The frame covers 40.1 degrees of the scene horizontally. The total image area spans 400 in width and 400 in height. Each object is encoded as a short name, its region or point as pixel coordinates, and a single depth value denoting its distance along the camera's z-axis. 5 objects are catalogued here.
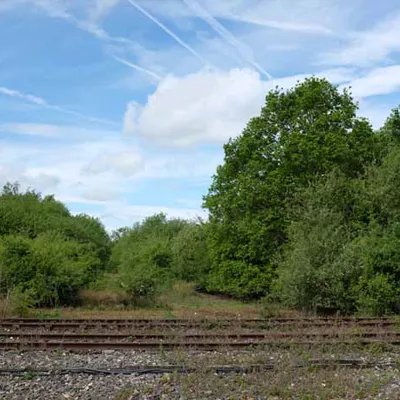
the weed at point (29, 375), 9.80
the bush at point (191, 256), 38.84
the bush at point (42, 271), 22.72
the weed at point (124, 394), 8.68
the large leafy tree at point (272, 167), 29.69
